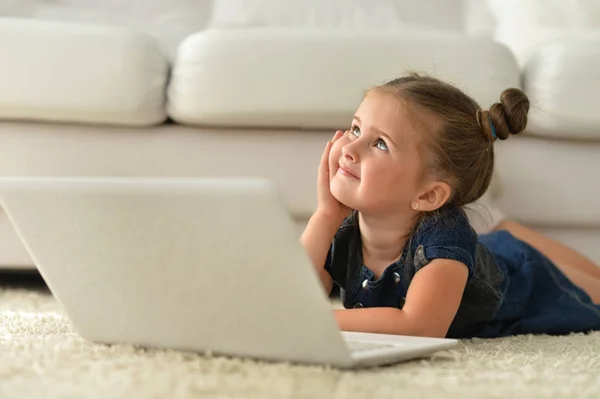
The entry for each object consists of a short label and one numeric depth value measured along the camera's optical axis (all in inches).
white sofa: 98.1
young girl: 82.6
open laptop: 71.0
